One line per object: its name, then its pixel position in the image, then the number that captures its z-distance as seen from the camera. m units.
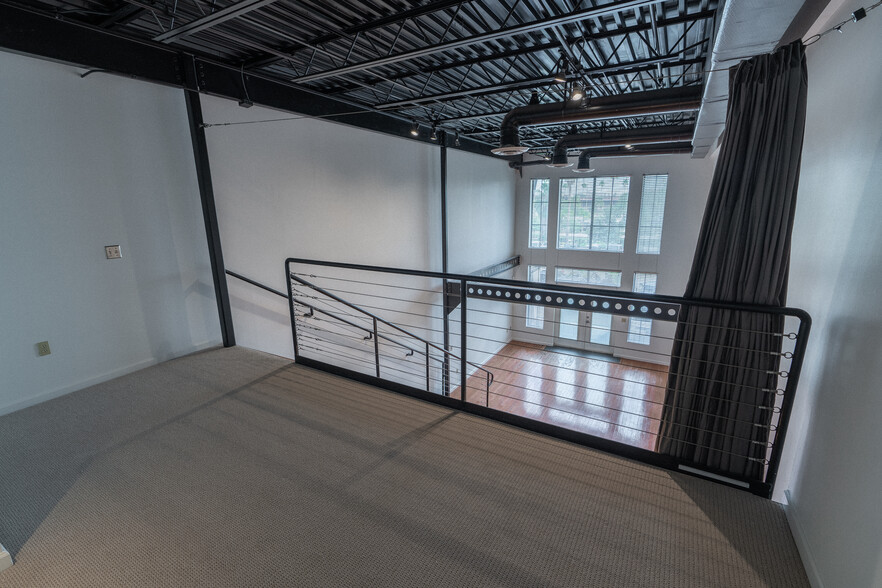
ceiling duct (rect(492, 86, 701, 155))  4.15
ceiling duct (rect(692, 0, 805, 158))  1.70
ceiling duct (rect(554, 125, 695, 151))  6.22
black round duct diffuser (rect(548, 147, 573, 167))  5.80
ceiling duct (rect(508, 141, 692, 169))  7.96
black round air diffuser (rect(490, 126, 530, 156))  4.09
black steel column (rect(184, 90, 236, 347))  3.58
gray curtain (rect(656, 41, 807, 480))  1.69
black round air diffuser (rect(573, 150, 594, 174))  6.97
